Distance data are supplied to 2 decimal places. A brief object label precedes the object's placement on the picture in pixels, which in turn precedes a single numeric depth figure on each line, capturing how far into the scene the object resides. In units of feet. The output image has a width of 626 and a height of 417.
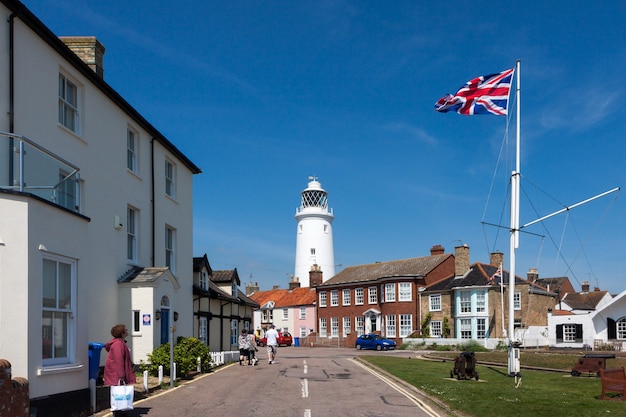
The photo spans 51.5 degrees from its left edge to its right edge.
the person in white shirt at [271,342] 98.71
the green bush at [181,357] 66.03
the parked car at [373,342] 175.32
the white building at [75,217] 37.24
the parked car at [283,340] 226.17
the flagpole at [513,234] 73.15
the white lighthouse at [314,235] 263.08
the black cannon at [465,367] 69.56
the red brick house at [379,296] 198.70
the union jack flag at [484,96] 75.36
